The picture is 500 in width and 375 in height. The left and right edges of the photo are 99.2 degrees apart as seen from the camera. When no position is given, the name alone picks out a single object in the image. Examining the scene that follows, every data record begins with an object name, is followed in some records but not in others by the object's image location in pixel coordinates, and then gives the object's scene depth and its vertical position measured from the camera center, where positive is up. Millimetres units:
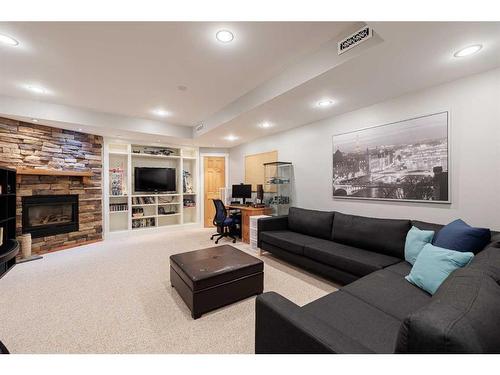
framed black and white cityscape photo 2449 +337
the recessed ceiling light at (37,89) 2984 +1423
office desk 4475 -570
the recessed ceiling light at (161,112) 3976 +1453
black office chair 4699 -764
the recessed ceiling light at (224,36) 1920 +1405
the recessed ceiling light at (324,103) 2896 +1185
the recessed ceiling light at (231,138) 4950 +1195
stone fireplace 3682 +127
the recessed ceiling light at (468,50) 1756 +1156
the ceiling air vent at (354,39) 1737 +1267
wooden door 6355 +221
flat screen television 5438 +231
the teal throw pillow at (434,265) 1557 -606
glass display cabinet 4488 +47
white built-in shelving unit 5238 -155
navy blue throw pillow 1786 -452
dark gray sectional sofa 738 -691
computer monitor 5320 -95
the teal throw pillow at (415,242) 2080 -552
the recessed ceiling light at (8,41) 1977 +1409
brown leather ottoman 2031 -935
